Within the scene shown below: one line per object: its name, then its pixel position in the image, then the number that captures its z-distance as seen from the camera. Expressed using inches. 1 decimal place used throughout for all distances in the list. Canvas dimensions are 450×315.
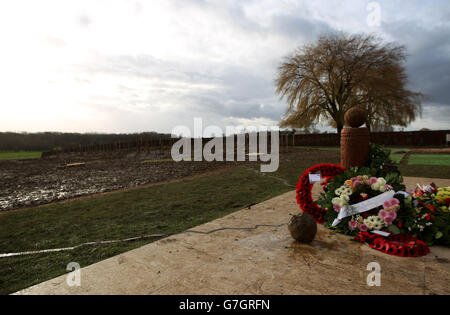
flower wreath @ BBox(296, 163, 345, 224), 148.3
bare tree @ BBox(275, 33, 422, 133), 948.6
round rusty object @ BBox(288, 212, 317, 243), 116.6
